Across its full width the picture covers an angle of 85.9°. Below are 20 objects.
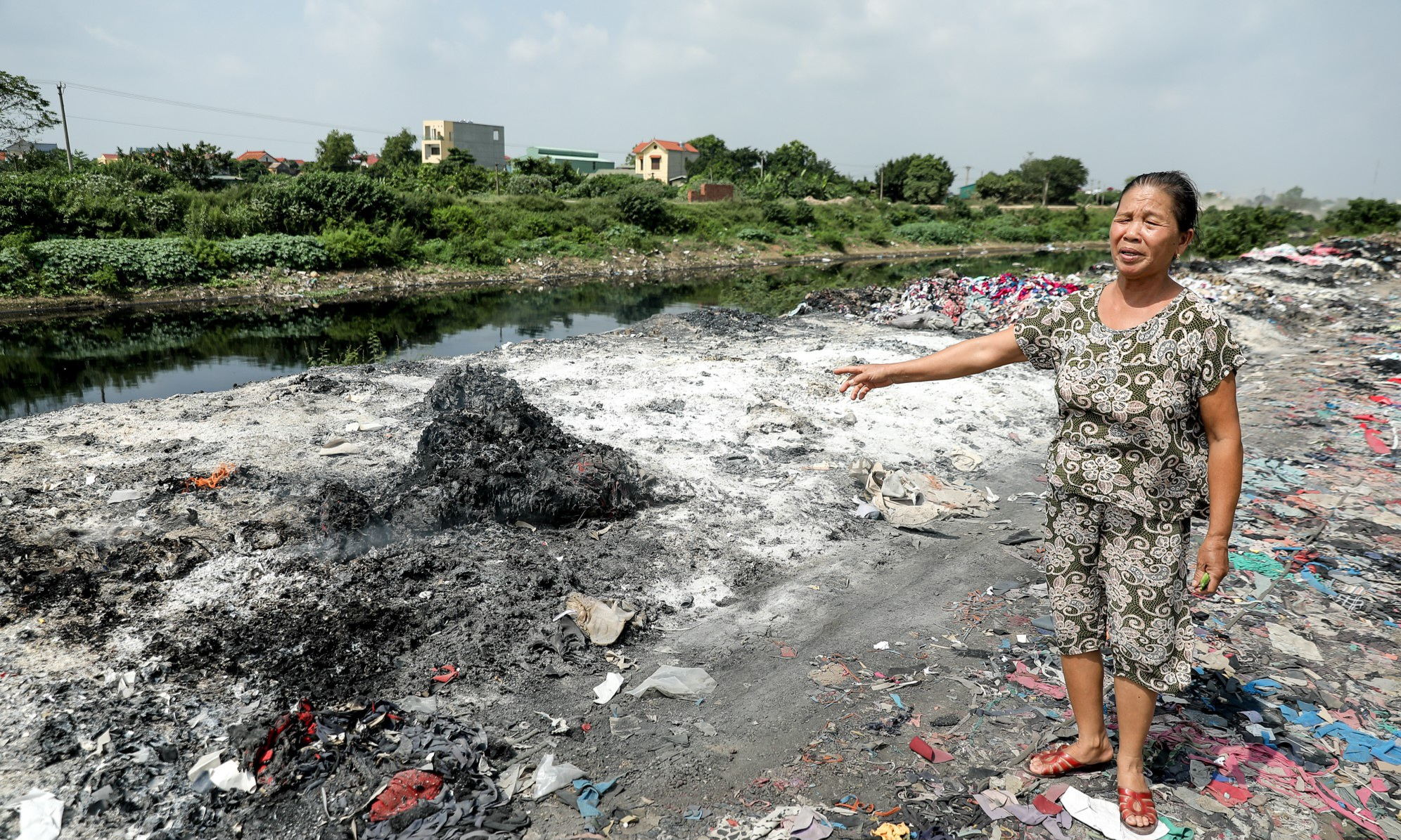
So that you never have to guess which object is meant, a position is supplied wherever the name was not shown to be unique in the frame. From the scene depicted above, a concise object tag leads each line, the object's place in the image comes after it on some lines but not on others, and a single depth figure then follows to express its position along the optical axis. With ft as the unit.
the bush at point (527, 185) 116.26
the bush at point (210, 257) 63.16
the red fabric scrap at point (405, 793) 7.24
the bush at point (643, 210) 104.68
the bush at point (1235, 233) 70.69
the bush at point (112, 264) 55.88
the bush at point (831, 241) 117.24
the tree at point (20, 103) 75.20
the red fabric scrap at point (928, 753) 7.95
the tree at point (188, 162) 98.02
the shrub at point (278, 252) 66.13
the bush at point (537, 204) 100.01
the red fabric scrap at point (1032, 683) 9.02
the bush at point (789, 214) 120.98
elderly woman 5.92
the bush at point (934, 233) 130.62
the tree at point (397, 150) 128.77
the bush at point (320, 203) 73.56
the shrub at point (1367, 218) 71.05
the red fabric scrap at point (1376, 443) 17.37
